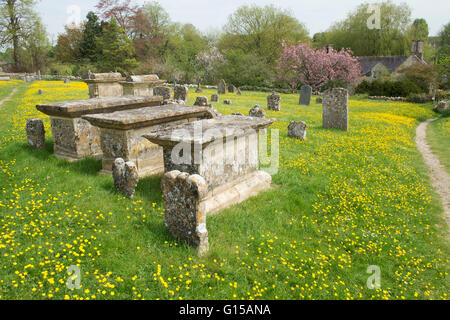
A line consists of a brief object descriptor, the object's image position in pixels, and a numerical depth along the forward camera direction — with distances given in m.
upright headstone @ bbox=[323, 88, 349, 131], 13.98
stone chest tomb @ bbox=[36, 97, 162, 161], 7.31
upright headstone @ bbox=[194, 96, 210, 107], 14.45
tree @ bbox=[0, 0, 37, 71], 47.38
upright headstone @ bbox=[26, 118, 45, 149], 8.02
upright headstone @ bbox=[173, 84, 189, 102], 19.36
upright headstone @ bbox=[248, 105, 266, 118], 13.68
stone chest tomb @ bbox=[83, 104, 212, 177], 6.46
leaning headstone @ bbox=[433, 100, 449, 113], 23.52
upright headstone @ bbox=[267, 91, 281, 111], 18.84
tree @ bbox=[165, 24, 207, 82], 41.69
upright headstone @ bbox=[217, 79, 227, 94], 30.17
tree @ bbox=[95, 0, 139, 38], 43.88
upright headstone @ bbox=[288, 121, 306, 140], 11.61
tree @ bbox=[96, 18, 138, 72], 37.56
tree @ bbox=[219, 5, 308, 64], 47.31
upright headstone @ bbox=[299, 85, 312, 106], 23.67
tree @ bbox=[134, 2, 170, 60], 45.06
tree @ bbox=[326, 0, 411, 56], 43.75
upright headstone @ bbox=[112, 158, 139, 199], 5.65
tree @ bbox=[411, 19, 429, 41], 44.99
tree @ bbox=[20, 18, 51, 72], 52.44
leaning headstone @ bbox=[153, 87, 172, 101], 17.88
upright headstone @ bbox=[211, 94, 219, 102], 22.72
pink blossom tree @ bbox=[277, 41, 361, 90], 33.97
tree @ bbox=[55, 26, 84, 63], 50.72
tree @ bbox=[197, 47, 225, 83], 42.34
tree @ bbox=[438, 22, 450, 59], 45.26
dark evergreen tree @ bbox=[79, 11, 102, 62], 46.53
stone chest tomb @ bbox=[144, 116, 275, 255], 4.47
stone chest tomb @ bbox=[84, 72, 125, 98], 17.23
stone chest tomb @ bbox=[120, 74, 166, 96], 17.02
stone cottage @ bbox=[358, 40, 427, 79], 41.19
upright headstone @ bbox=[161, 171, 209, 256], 4.38
